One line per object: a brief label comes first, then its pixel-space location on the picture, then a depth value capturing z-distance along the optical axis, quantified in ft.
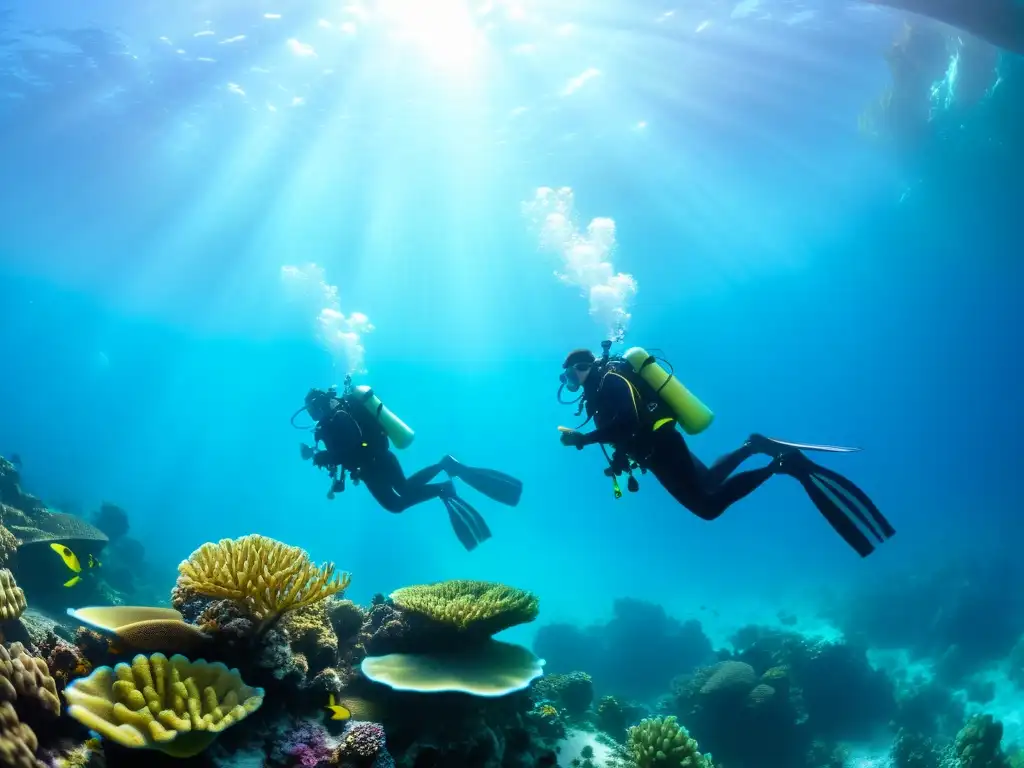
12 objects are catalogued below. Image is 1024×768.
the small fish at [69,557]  20.15
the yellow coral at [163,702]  9.56
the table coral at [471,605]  16.99
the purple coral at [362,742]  11.72
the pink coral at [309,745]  12.02
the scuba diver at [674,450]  21.81
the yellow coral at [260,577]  13.35
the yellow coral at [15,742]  9.41
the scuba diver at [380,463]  31.53
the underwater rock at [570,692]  29.09
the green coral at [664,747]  18.71
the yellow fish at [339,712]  13.38
